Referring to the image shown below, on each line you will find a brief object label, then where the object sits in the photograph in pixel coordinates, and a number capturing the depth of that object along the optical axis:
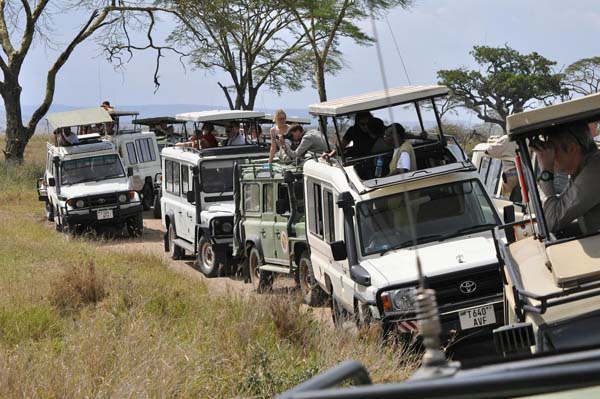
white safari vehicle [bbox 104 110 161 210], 26.95
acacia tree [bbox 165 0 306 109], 37.53
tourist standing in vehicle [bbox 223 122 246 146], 18.19
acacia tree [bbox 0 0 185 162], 37.59
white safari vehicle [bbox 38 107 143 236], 22.27
